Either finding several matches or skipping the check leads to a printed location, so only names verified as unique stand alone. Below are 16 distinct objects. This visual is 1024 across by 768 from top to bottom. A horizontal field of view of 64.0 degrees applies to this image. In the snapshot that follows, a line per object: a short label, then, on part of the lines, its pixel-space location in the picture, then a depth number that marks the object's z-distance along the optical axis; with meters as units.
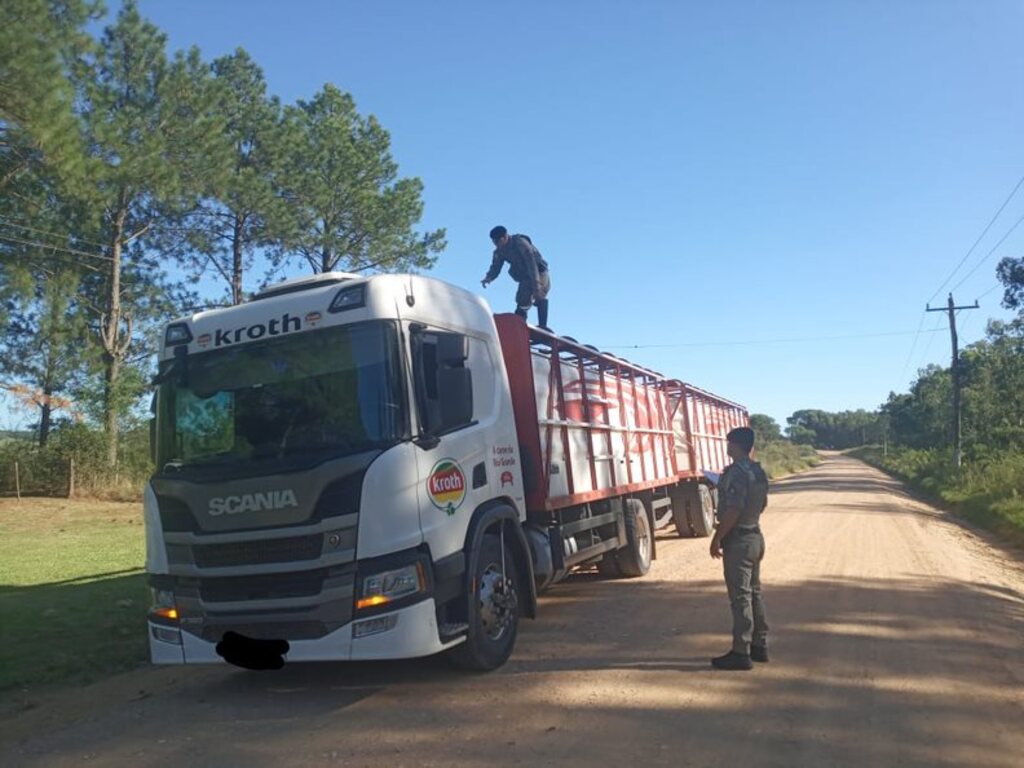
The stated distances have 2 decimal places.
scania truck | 5.39
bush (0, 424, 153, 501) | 27.25
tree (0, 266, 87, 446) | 29.56
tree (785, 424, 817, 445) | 168.68
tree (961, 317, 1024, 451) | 33.89
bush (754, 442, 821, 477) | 58.12
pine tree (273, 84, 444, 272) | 32.84
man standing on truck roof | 10.07
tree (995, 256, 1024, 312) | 28.30
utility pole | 35.41
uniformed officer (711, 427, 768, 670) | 6.29
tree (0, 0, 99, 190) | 19.28
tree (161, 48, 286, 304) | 31.03
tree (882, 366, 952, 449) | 55.80
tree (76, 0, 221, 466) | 25.27
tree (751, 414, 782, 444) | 115.44
